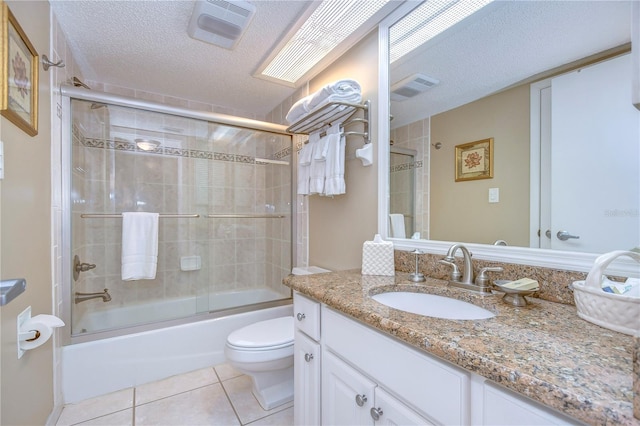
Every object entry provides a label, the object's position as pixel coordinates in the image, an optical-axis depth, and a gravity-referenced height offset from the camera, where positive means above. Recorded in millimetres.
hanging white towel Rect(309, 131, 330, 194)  1756 +292
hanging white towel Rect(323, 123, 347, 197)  1672 +289
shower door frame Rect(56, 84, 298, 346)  1608 +166
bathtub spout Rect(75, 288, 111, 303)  1781 -585
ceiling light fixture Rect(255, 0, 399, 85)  1437 +1044
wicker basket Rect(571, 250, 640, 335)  654 -223
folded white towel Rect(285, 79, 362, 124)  1547 +661
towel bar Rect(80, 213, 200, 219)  2005 -28
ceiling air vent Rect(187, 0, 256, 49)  1441 +1053
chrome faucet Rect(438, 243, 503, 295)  1019 -242
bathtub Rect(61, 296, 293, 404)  1604 -910
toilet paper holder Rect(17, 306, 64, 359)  1069 -459
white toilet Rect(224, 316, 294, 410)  1440 -750
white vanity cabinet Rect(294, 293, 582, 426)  556 -451
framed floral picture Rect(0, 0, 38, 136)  920 +504
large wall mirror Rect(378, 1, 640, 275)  814 +282
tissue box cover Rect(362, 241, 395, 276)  1332 -229
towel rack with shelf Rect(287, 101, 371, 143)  1578 +577
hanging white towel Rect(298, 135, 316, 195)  1898 +321
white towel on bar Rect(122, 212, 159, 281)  2057 -249
